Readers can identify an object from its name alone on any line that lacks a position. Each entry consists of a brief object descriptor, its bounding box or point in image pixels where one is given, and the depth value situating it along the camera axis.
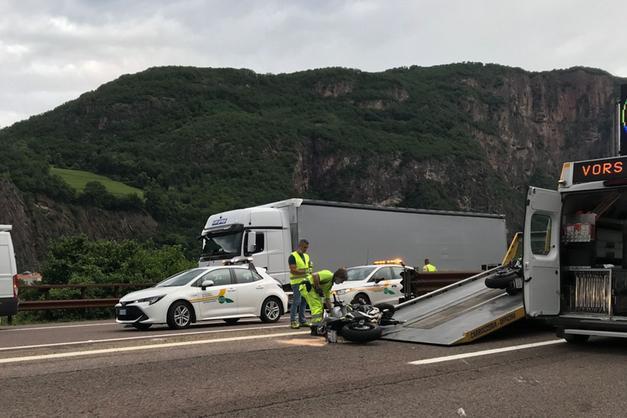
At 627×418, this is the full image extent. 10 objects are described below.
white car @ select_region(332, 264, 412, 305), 17.28
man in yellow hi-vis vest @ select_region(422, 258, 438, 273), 19.46
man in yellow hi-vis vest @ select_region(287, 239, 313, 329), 12.26
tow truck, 9.19
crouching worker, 10.49
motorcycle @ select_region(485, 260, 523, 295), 11.06
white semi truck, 19.89
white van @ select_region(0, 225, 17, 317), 14.49
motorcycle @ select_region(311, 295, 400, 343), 9.62
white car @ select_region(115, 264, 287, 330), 13.14
